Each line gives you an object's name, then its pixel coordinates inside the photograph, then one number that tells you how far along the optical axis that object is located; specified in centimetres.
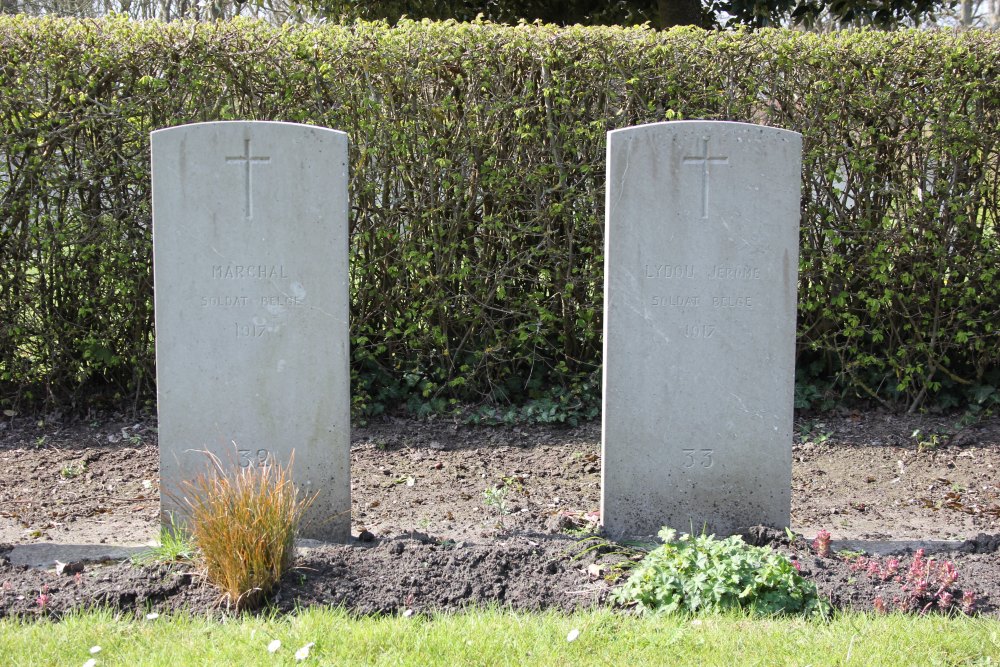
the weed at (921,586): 328
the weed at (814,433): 581
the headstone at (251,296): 384
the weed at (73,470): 531
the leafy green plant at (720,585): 327
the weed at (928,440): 572
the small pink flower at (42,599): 325
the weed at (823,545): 376
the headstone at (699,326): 395
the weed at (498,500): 445
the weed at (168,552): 363
